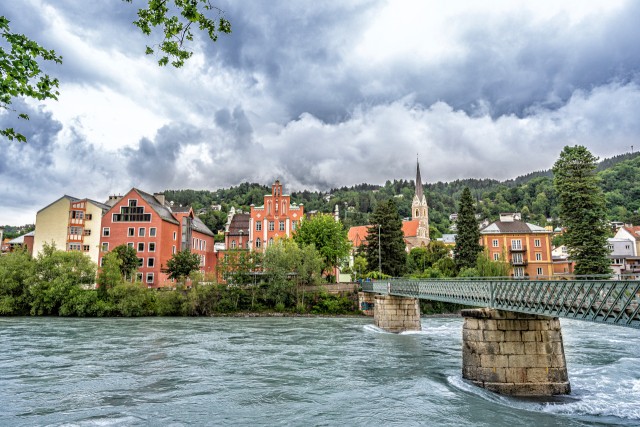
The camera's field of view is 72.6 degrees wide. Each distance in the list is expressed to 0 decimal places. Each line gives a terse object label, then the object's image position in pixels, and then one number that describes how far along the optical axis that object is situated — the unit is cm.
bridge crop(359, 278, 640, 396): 1359
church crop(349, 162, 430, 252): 12586
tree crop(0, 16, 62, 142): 775
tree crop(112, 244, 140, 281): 5956
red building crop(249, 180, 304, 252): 7619
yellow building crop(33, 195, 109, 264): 6438
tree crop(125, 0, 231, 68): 721
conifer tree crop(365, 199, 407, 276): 6519
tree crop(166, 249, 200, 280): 6266
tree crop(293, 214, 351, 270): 6669
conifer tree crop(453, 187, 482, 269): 6512
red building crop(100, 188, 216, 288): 6494
